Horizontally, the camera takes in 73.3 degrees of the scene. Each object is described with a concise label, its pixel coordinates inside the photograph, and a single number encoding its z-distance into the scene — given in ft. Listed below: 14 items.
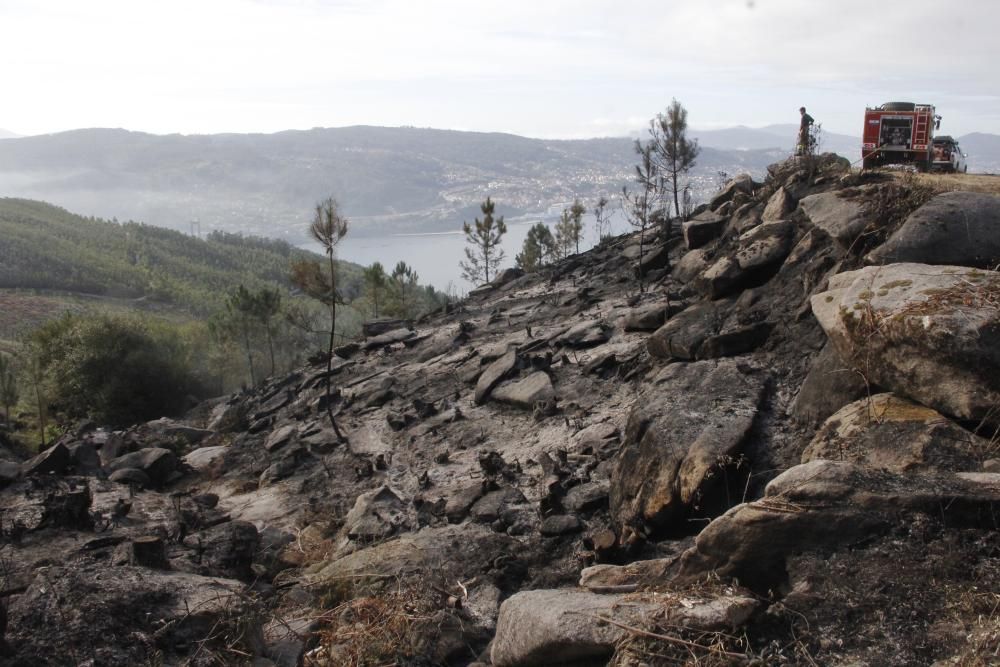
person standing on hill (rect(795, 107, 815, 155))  55.11
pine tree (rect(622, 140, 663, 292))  77.04
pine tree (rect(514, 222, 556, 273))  165.50
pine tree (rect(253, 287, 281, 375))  102.53
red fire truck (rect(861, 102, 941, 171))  70.38
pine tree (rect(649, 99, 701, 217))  89.21
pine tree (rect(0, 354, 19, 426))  88.74
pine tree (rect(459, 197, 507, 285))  144.56
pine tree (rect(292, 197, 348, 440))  48.47
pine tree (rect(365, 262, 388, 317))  126.52
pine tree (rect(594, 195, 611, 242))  159.33
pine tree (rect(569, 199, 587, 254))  167.94
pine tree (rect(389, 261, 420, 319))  126.93
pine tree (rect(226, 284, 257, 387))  106.83
